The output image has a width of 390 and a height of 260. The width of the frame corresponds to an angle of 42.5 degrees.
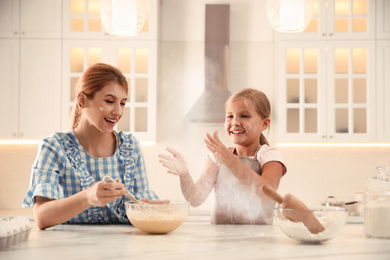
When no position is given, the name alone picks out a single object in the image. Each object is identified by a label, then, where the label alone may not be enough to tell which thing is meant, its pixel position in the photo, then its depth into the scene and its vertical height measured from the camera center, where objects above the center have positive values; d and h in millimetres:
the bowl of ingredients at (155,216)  1281 -205
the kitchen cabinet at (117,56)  3492 +572
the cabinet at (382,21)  3480 +811
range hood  3480 +476
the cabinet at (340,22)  3482 +802
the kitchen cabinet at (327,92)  3453 +317
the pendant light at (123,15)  2010 +492
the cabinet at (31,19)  3559 +834
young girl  1797 -127
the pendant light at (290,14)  1965 +489
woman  1588 -61
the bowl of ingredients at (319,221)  1123 -196
